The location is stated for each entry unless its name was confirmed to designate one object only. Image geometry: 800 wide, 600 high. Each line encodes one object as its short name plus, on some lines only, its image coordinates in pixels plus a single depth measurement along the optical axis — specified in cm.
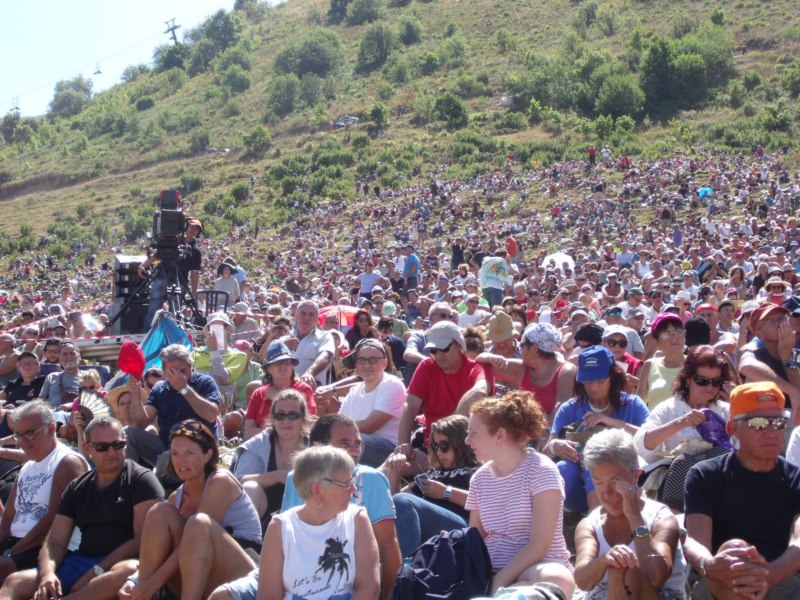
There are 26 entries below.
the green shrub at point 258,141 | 6094
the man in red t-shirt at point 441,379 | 615
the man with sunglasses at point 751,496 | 382
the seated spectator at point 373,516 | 435
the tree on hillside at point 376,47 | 7738
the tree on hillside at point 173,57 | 10019
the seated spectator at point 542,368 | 601
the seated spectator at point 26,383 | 869
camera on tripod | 1160
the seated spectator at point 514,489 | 421
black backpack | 396
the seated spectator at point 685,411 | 464
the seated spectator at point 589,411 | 516
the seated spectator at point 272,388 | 667
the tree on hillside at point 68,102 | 10062
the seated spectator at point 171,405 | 657
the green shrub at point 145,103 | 8675
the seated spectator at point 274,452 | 557
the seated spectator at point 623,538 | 369
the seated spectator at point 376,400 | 634
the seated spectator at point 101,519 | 513
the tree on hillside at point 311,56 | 7856
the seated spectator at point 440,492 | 479
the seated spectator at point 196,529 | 455
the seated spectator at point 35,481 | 561
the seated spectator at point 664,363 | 607
